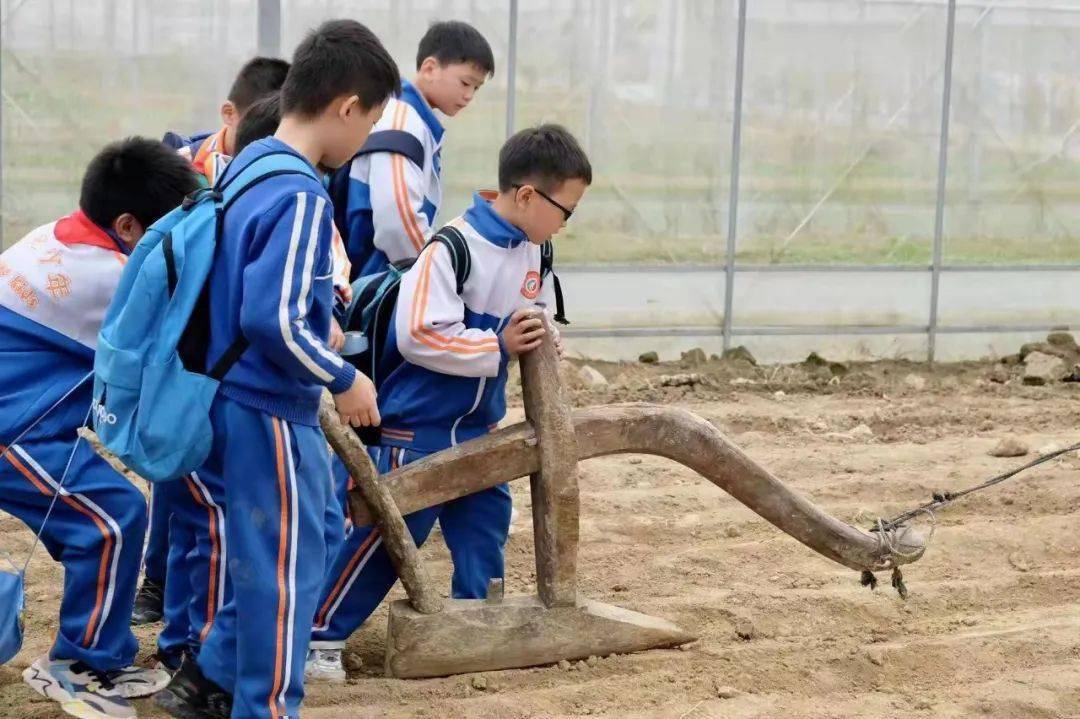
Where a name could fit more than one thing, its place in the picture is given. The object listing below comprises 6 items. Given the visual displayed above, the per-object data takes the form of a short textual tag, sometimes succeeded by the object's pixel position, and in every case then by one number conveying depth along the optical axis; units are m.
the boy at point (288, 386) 5.14
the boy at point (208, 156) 7.62
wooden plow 6.57
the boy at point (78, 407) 6.06
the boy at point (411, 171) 8.14
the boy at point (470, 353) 6.60
